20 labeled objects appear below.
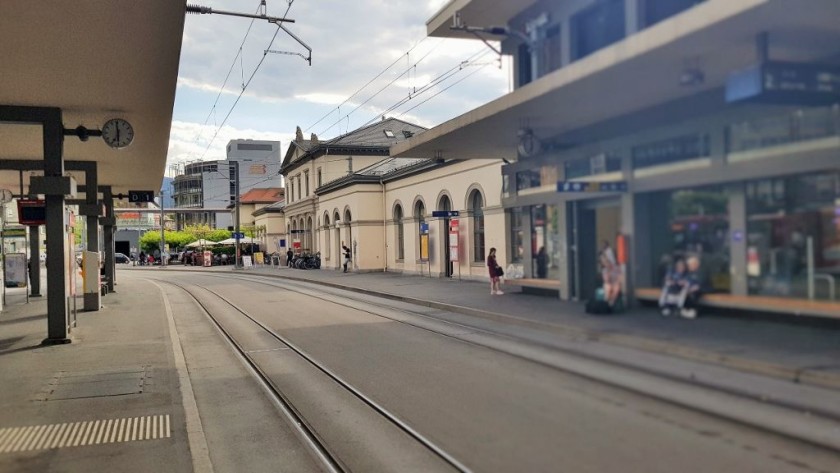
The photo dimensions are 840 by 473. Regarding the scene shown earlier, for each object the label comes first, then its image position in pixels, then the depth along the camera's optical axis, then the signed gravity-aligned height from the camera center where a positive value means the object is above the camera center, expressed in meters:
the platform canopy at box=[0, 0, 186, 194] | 7.44 +2.71
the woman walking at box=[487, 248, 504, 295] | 19.64 -0.92
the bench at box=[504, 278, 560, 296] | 17.81 -1.33
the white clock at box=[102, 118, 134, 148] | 12.81 +2.31
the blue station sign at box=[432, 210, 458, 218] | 26.56 +1.14
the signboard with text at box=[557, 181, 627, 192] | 14.32 +1.12
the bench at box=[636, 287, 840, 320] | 10.04 -1.22
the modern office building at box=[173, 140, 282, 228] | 123.31 +12.99
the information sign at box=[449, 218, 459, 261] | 26.99 +0.03
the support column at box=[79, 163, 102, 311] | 18.53 +1.04
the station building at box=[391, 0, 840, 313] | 9.15 +1.88
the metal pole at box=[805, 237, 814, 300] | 10.34 -0.43
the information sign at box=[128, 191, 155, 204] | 27.94 +2.24
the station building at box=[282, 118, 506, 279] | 26.81 +2.05
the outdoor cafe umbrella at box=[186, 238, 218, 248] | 67.39 +0.47
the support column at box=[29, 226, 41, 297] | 25.69 -0.45
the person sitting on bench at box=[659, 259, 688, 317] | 12.34 -1.05
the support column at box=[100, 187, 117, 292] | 24.61 +0.69
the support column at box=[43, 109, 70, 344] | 12.18 +0.16
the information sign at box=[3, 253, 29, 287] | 26.76 -0.68
